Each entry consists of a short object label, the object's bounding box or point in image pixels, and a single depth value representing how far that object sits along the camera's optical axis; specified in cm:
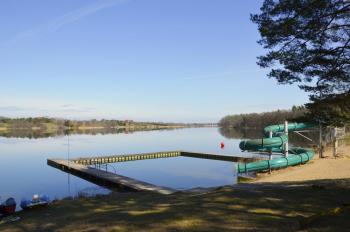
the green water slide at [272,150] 2739
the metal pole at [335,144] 2976
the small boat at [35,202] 1616
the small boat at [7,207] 1611
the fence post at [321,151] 3089
